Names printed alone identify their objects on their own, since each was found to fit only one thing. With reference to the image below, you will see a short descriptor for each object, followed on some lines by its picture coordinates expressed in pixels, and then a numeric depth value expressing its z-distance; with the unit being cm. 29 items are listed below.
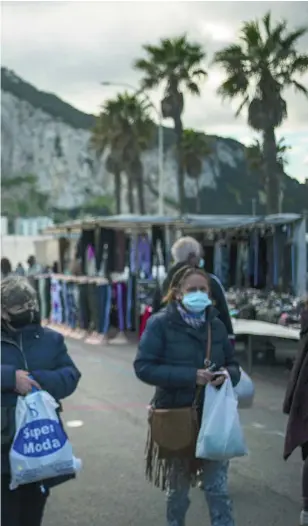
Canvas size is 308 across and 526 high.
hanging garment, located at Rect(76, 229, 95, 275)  1677
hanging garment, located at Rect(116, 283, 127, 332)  1481
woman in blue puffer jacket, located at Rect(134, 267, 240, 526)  412
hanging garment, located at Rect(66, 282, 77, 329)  1611
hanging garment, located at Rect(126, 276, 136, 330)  1468
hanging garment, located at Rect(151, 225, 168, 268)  1574
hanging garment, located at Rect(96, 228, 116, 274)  1588
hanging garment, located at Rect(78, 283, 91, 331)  1544
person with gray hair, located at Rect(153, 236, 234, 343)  548
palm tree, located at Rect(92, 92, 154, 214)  3450
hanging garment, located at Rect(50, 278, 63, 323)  1669
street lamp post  1402
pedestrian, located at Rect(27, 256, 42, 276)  1872
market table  1020
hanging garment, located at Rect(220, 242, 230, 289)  1495
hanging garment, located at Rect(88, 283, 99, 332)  1508
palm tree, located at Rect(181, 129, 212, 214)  2783
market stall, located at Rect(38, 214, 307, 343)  1344
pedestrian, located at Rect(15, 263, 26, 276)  1841
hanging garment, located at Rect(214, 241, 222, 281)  1491
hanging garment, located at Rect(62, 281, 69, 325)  1638
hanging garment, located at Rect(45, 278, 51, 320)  1731
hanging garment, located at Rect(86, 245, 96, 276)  1662
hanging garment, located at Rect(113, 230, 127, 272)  1606
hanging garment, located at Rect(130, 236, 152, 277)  1611
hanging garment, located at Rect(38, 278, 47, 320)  1736
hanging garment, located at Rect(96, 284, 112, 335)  1487
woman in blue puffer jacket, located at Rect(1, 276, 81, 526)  360
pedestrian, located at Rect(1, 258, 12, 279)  1361
